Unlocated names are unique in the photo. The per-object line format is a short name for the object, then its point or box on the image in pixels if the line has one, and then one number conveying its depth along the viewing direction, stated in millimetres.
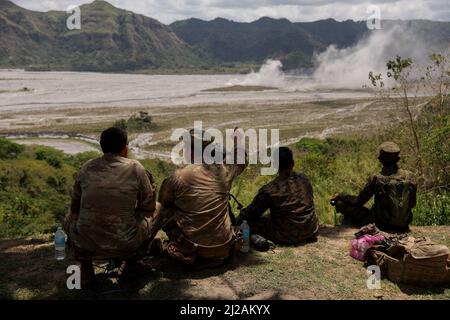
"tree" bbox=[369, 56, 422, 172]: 8164
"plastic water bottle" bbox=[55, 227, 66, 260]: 4742
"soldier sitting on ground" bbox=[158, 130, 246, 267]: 4328
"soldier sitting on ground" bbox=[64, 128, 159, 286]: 3902
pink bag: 4793
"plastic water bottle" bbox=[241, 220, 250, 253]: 4961
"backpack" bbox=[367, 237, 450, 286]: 4086
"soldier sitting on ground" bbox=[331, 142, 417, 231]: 5324
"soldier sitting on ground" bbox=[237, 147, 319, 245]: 5070
